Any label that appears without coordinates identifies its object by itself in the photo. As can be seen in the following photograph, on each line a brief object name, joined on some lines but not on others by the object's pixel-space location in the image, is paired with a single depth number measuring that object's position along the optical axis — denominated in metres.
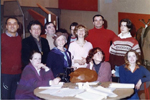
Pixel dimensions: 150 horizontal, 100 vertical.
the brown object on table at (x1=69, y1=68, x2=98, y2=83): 2.90
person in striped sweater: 3.29
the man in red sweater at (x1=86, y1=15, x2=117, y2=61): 3.44
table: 2.39
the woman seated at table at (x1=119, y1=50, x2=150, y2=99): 3.09
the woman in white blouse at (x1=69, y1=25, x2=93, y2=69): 3.37
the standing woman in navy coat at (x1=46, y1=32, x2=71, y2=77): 3.26
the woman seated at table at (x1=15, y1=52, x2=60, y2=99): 2.88
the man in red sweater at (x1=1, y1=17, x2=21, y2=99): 2.99
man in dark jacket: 3.12
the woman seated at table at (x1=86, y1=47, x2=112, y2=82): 3.07
